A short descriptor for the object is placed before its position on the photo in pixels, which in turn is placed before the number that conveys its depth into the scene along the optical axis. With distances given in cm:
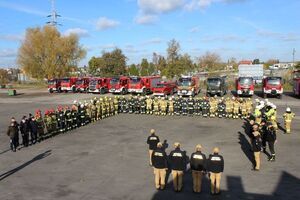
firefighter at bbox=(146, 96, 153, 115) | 2650
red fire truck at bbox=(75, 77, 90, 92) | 4884
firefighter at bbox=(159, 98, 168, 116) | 2595
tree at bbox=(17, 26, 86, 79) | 7275
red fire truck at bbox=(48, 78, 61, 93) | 5150
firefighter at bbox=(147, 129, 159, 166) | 1315
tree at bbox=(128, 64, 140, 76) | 10332
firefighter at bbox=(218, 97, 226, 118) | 2453
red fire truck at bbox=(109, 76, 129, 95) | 4450
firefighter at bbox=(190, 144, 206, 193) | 1021
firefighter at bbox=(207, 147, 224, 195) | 1009
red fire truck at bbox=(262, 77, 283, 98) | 3612
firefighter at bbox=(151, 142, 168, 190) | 1059
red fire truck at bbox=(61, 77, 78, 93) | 4981
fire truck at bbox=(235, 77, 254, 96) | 3700
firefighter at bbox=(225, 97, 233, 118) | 2391
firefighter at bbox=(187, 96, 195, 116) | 2555
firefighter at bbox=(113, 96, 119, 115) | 2709
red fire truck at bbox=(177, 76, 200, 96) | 3804
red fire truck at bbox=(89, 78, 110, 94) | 4659
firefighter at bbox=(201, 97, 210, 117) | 2503
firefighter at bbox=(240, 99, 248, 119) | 2361
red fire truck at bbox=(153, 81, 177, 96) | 4019
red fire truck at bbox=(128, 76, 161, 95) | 4309
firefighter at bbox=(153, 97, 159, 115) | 2619
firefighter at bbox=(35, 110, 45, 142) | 1806
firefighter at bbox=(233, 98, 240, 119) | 2372
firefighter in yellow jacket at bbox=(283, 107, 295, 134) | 1861
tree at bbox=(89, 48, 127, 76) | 8706
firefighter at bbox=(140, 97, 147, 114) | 2692
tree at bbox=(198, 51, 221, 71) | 11684
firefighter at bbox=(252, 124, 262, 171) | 1234
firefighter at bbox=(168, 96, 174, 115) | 2598
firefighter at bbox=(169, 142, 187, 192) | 1036
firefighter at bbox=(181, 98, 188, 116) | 2576
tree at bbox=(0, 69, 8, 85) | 8944
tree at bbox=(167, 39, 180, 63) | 7125
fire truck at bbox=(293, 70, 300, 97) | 3742
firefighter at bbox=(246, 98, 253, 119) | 2359
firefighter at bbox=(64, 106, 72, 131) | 2060
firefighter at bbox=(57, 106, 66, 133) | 2006
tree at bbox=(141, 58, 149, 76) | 10537
